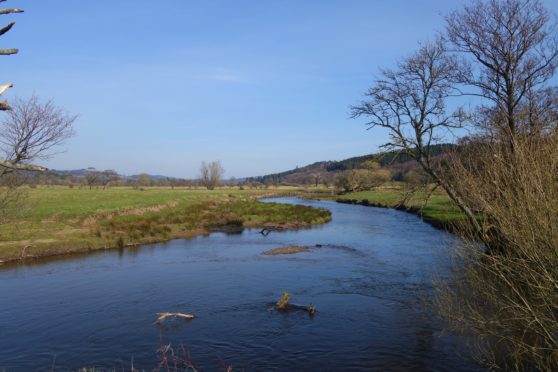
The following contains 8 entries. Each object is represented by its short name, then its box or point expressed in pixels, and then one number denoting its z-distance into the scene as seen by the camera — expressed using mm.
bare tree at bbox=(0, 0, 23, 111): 4680
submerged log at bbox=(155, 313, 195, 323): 13766
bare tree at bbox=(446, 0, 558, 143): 17234
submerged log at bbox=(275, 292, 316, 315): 15781
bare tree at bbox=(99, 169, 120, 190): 113838
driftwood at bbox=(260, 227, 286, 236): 37881
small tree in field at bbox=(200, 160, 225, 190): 129212
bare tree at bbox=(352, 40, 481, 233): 19219
